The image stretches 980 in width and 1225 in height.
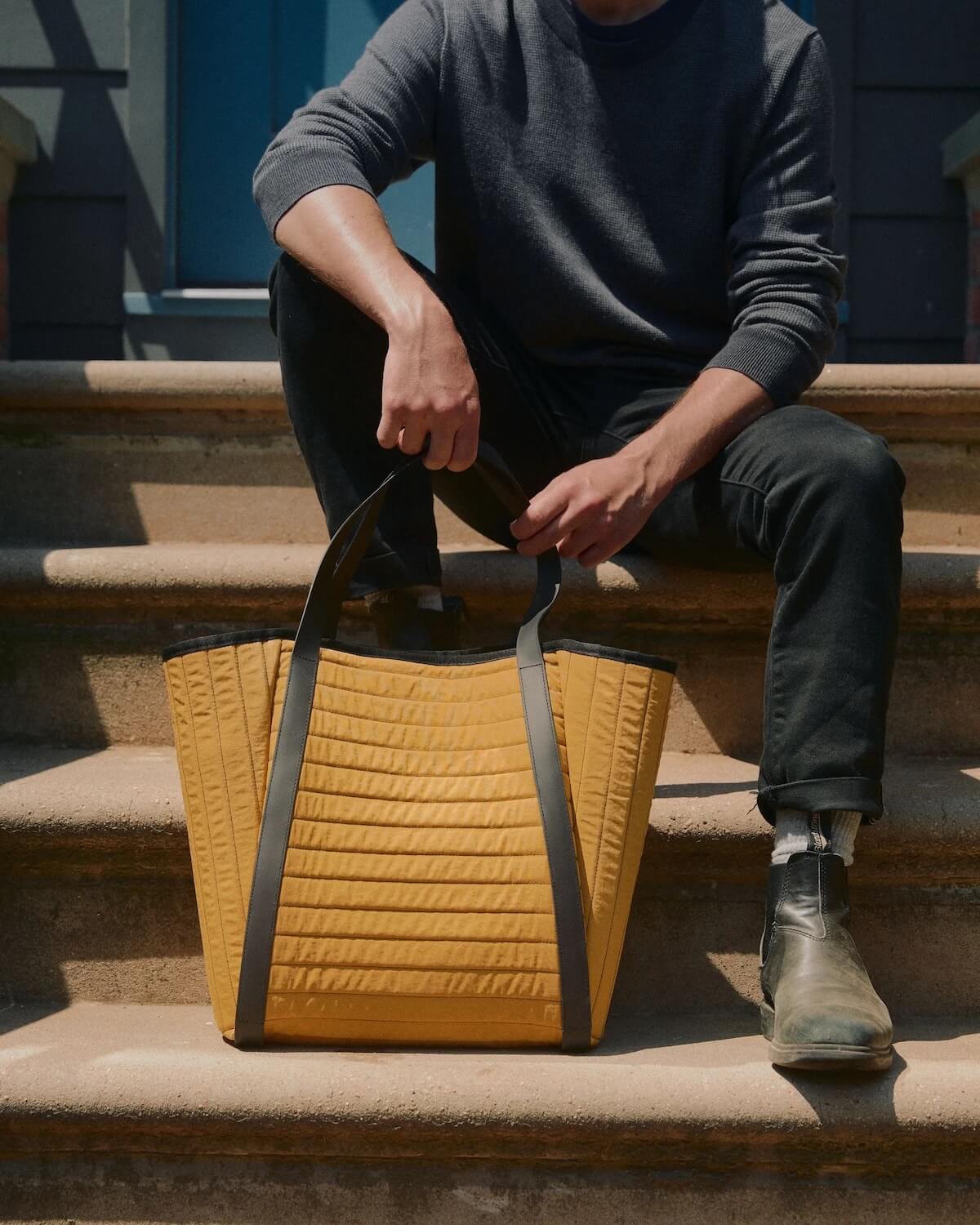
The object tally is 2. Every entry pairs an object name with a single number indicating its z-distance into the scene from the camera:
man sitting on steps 1.03
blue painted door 2.34
